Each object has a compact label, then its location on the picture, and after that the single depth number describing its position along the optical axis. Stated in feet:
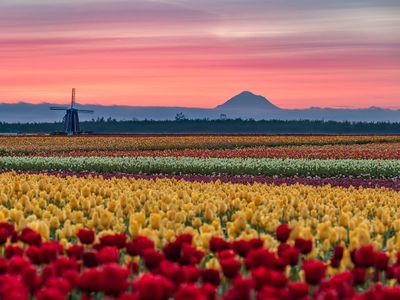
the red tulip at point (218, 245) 31.15
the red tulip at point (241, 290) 22.39
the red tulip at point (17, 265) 26.06
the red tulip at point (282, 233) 34.58
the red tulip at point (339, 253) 31.99
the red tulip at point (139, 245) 29.79
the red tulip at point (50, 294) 21.02
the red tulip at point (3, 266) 26.56
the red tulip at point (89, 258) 28.88
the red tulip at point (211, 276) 26.38
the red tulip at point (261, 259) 27.63
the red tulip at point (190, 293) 20.85
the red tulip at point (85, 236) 32.47
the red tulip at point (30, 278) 25.17
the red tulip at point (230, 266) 26.13
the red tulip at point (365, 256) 28.72
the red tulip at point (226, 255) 27.29
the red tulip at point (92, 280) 23.72
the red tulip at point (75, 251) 29.13
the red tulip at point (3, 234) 33.44
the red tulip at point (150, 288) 21.89
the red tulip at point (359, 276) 28.70
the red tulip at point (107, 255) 26.86
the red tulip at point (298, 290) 22.52
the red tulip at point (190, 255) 28.79
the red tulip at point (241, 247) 30.31
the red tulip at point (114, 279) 23.33
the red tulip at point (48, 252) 28.51
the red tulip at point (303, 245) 31.49
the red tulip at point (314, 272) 25.38
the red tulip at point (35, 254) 28.38
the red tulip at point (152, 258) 27.54
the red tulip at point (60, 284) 22.72
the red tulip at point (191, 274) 25.47
